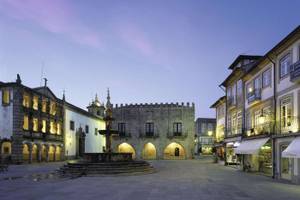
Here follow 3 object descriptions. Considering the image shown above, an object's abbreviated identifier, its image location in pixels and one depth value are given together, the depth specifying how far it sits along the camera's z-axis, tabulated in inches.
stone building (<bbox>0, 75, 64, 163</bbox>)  1058.3
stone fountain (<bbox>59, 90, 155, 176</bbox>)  676.0
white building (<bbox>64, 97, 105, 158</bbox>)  1461.7
